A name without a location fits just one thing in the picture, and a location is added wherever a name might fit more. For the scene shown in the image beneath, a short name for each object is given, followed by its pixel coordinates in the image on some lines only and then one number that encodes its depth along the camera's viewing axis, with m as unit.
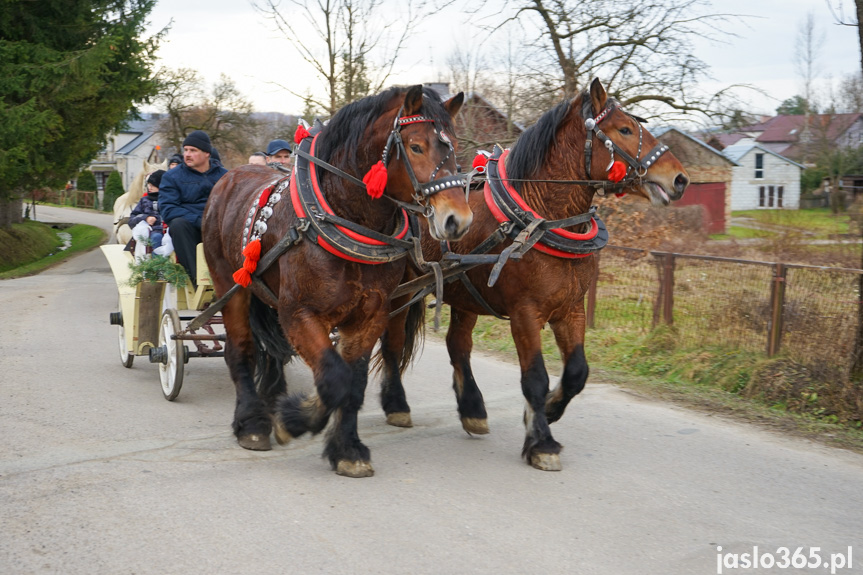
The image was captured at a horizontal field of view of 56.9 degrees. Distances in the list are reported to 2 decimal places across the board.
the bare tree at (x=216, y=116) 36.44
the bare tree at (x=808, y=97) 46.79
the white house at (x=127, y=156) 65.56
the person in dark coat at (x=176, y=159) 6.46
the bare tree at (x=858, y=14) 5.79
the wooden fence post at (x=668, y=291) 7.93
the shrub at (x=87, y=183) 59.80
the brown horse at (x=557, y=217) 4.59
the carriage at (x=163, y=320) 5.99
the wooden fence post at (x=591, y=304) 9.20
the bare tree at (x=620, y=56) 11.97
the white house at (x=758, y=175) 49.41
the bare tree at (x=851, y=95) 32.91
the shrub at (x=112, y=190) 54.28
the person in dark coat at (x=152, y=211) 6.63
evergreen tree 14.73
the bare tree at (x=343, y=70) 13.15
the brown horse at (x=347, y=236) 3.96
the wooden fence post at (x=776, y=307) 6.64
